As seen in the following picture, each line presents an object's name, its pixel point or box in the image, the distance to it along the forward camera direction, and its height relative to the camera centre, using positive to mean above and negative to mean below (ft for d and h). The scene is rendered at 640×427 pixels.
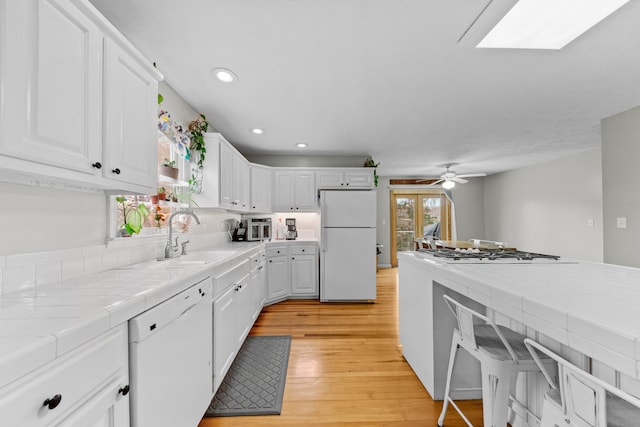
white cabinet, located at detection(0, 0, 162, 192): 2.90 +1.58
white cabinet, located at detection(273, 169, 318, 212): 14.86 +1.70
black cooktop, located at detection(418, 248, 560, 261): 5.95 -0.87
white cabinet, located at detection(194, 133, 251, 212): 9.25 +1.48
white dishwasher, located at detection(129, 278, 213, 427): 3.28 -2.05
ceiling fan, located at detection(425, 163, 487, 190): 17.67 +2.48
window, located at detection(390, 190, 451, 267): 24.38 +0.25
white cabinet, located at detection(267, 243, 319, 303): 13.82 -2.58
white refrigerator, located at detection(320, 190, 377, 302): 13.58 -0.93
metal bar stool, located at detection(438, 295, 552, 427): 3.86 -2.06
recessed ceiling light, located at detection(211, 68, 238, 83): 6.95 +3.73
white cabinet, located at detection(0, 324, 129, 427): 1.96 -1.42
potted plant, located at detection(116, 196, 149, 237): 5.72 +0.07
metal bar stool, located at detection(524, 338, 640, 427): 2.37 -1.78
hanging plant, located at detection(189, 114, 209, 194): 8.89 +2.23
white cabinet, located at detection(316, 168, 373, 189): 14.90 +2.22
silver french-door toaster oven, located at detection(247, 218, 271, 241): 13.33 -0.49
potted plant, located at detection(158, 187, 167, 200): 7.24 +0.69
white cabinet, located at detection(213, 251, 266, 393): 5.97 -2.44
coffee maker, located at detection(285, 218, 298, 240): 15.06 -0.62
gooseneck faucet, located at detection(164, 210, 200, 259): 6.85 -0.69
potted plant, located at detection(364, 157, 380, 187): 14.94 +2.91
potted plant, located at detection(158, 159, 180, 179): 7.14 +1.32
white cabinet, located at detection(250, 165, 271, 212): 13.32 +1.49
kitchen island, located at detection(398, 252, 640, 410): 2.42 -1.04
